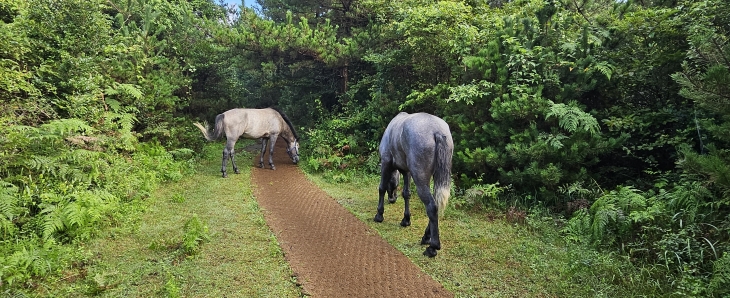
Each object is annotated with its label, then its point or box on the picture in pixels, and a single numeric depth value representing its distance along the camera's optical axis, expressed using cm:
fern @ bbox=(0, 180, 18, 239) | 404
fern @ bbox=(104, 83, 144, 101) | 810
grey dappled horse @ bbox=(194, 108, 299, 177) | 1079
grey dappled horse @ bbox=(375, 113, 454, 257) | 486
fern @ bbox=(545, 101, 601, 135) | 567
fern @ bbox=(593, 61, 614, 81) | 568
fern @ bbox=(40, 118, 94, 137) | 532
